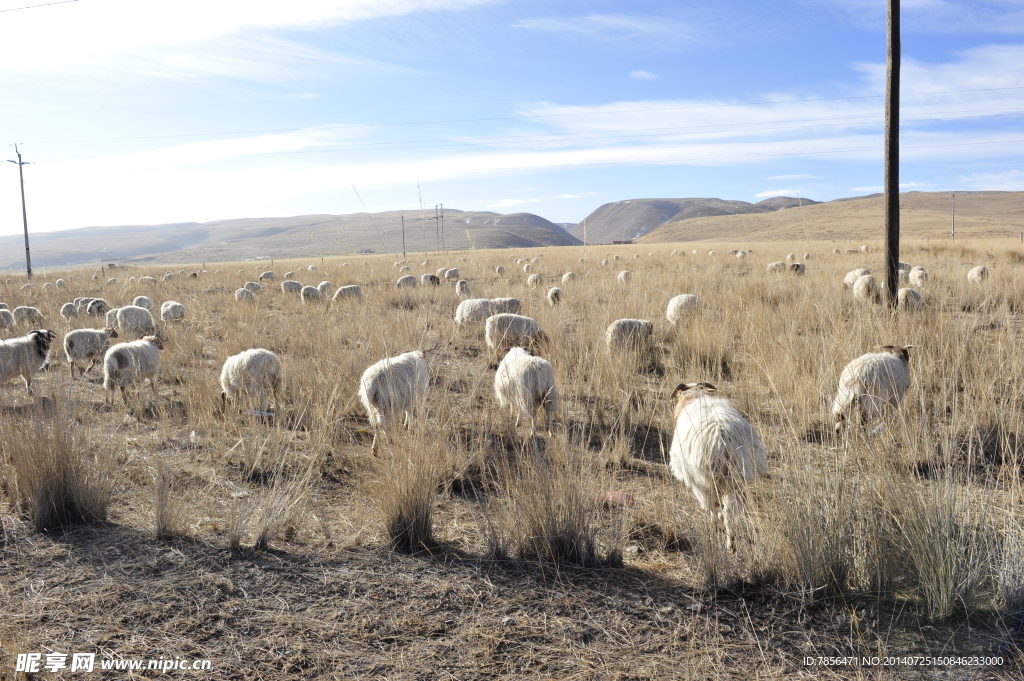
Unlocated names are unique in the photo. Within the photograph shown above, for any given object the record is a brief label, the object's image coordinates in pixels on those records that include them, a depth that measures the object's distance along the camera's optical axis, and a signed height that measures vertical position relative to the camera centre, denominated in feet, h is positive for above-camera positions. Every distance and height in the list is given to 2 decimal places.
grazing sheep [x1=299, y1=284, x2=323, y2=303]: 56.18 -0.62
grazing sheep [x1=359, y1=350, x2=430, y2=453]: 17.66 -3.31
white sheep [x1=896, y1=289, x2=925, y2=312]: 29.55 -1.61
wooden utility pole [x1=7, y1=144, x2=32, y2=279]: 133.53 +20.12
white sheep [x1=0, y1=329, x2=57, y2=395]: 23.49 -2.50
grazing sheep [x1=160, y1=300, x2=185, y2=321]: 43.29 -1.48
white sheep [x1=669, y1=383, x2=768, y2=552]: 10.85 -3.60
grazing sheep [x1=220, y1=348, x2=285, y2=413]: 20.70 -3.25
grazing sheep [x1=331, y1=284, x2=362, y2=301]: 54.70 -0.49
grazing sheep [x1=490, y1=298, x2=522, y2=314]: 36.48 -1.56
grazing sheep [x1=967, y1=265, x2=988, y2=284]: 42.93 -0.54
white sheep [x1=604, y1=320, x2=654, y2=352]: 27.48 -2.78
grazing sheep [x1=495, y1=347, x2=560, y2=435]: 18.20 -3.46
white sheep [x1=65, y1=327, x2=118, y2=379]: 27.27 -2.39
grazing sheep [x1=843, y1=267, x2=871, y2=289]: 43.65 -0.40
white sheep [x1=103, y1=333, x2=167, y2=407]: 22.47 -2.91
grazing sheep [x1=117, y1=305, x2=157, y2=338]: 36.58 -1.84
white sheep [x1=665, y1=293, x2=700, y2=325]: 33.77 -1.81
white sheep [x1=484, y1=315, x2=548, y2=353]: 28.35 -2.58
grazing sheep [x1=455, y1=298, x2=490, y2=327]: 37.19 -1.90
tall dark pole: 28.32 +5.97
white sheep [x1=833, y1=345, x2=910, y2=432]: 16.24 -3.37
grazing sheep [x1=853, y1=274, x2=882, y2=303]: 35.19 -1.14
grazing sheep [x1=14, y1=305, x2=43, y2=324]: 41.47 -1.36
